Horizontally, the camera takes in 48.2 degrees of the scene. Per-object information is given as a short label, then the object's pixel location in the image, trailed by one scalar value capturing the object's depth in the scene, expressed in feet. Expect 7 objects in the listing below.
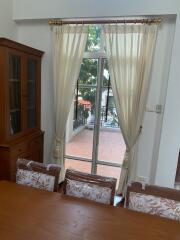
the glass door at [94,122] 9.28
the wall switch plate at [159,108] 8.41
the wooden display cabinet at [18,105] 7.27
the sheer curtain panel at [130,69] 7.95
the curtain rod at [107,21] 7.72
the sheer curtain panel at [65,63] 8.64
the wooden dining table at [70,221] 3.60
